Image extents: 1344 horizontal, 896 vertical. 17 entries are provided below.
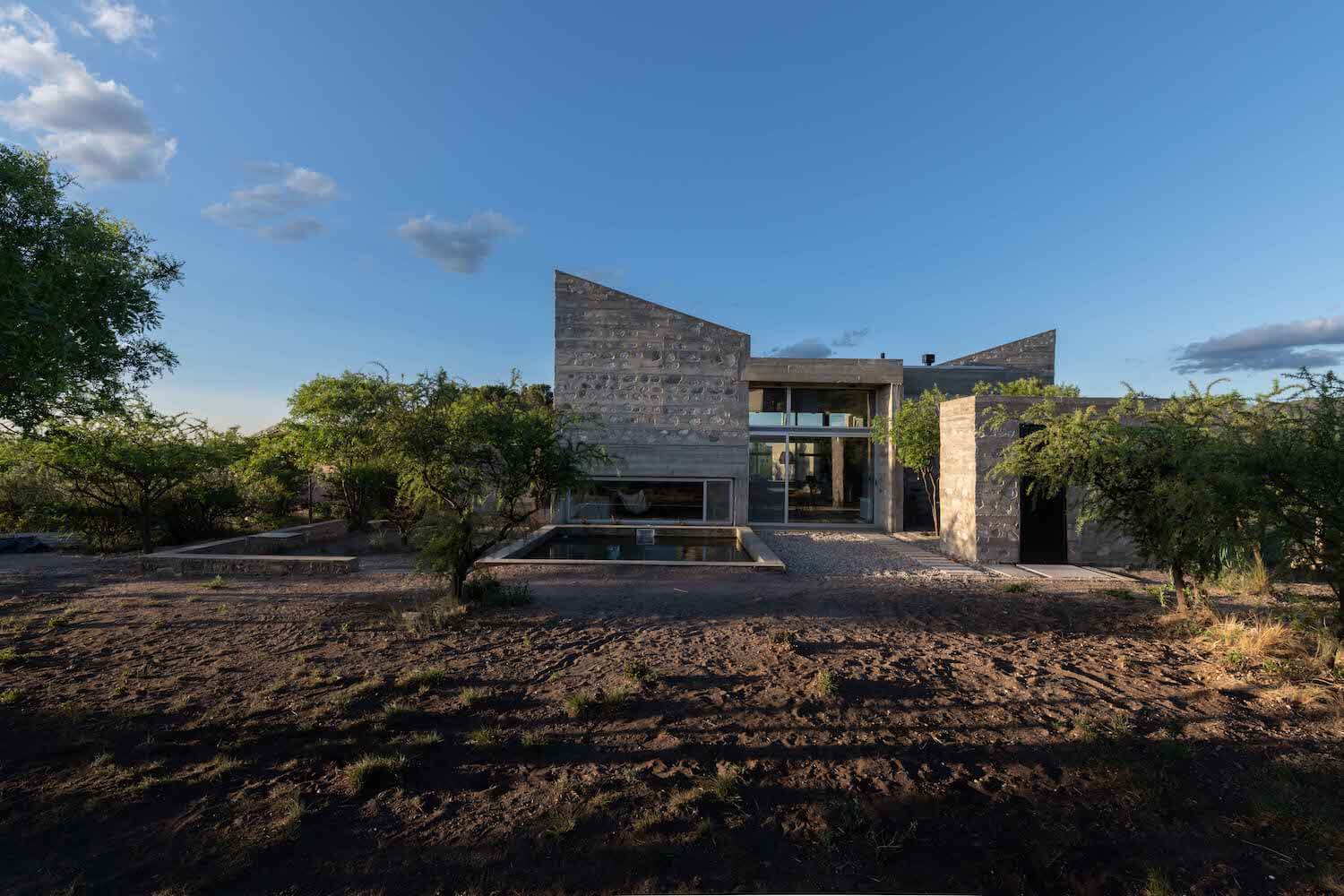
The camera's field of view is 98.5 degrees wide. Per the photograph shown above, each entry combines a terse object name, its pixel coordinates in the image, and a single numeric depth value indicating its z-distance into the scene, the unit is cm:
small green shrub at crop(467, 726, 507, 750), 393
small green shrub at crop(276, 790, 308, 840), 306
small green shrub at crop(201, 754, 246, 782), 356
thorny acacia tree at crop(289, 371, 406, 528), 1455
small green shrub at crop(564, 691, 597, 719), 438
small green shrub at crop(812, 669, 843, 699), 472
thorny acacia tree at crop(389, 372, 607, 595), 707
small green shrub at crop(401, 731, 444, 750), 389
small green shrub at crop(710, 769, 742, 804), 337
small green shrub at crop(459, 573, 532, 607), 745
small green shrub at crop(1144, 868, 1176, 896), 274
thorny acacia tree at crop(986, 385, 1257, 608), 524
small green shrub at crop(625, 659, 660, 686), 491
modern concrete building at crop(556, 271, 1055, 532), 1725
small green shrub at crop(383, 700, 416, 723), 428
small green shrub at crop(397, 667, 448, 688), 490
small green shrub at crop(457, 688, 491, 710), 456
